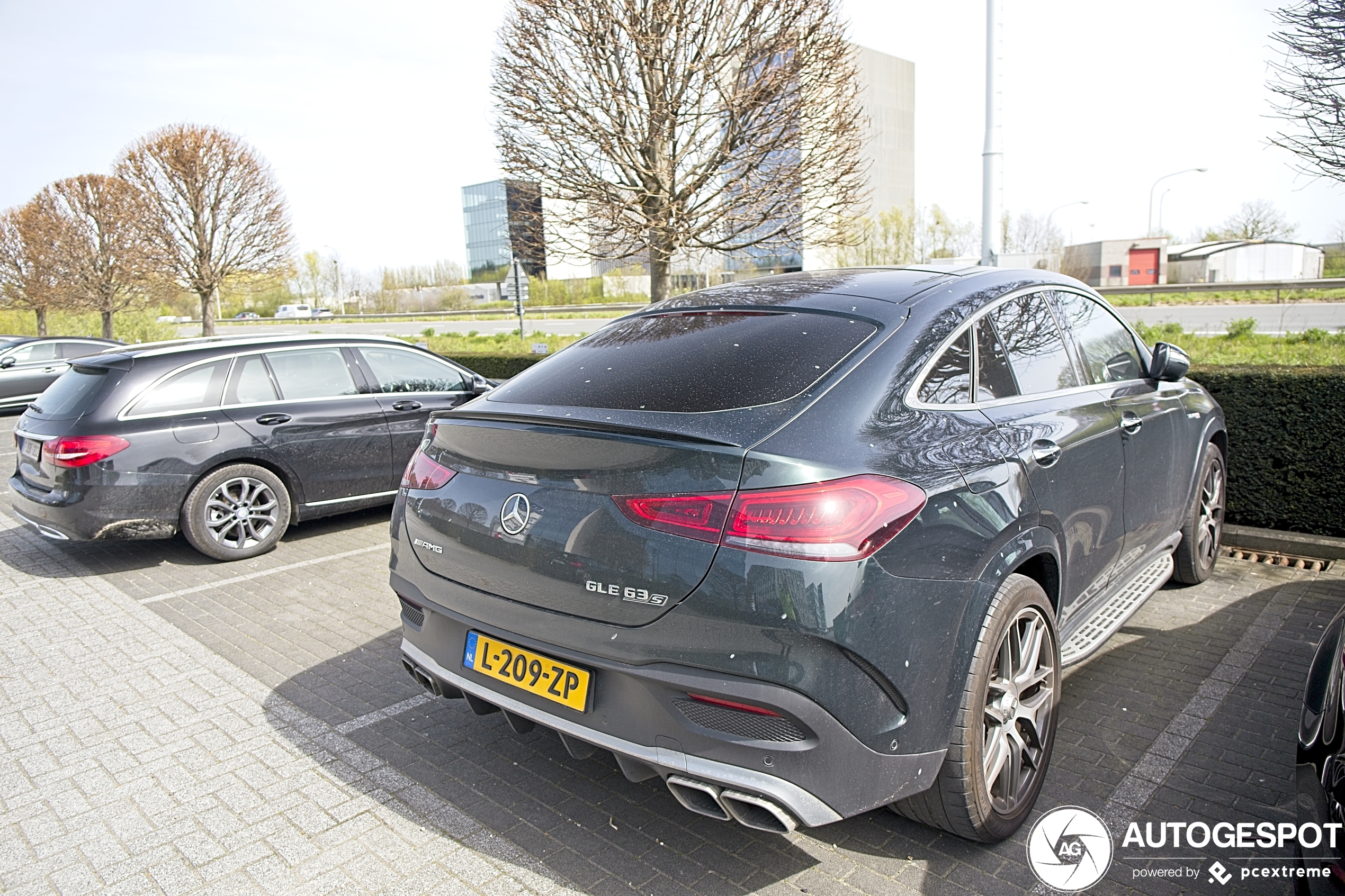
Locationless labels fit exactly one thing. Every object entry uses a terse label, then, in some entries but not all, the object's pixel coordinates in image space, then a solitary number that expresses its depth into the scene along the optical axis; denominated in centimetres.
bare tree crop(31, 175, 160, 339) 2800
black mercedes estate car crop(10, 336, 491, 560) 592
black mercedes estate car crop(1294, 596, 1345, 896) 191
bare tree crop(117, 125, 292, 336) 2586
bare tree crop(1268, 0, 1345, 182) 653
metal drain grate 557
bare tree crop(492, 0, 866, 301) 1030
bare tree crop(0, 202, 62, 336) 2922
